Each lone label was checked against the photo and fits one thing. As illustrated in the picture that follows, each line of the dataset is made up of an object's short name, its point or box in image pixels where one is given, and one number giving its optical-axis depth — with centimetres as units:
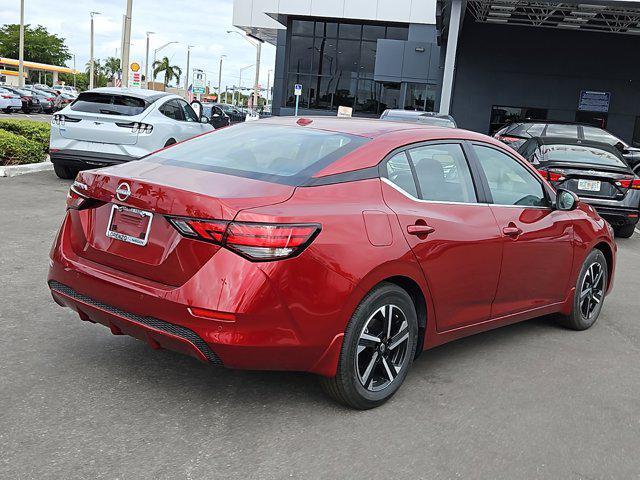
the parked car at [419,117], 1381
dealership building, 2586
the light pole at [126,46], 2167
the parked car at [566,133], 1392
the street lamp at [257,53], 5626
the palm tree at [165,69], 11631
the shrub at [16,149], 1275
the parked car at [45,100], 4425
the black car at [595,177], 1030
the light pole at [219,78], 10481
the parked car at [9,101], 3791
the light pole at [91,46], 7134
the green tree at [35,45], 10112
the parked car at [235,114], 4502
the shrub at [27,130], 1469
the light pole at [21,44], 5175
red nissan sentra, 336
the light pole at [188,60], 8369
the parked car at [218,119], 1425
